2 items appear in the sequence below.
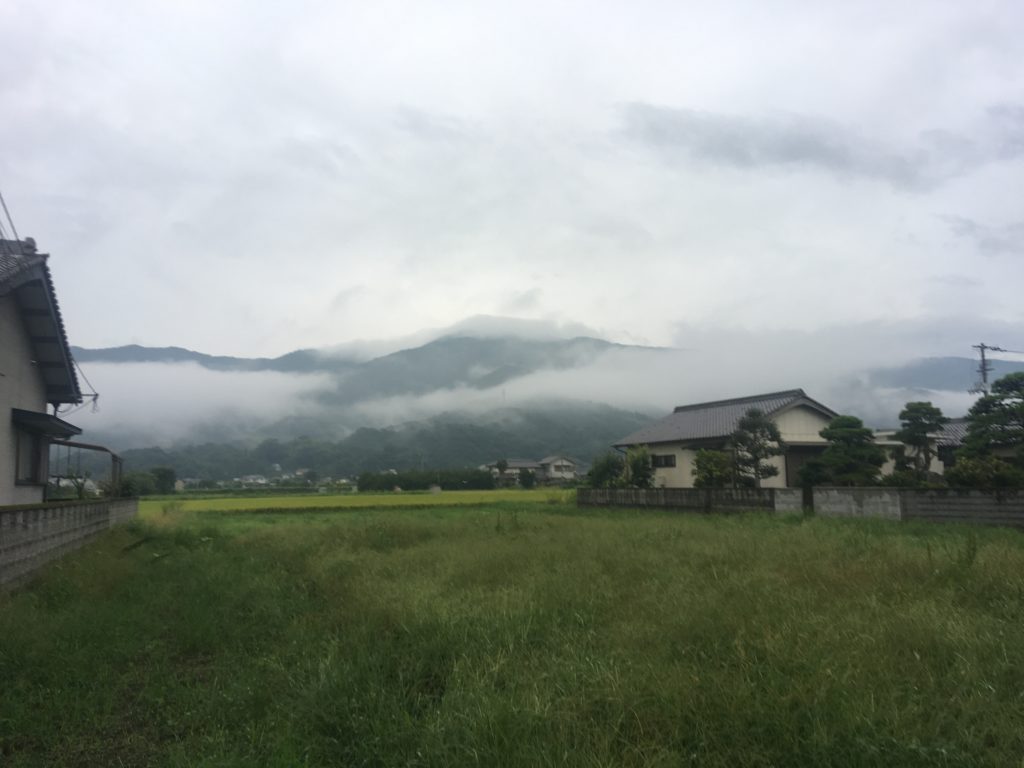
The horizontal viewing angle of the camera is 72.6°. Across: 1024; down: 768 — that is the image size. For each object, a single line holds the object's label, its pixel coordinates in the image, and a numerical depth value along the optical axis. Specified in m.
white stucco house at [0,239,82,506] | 10.88
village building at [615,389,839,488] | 26.83
